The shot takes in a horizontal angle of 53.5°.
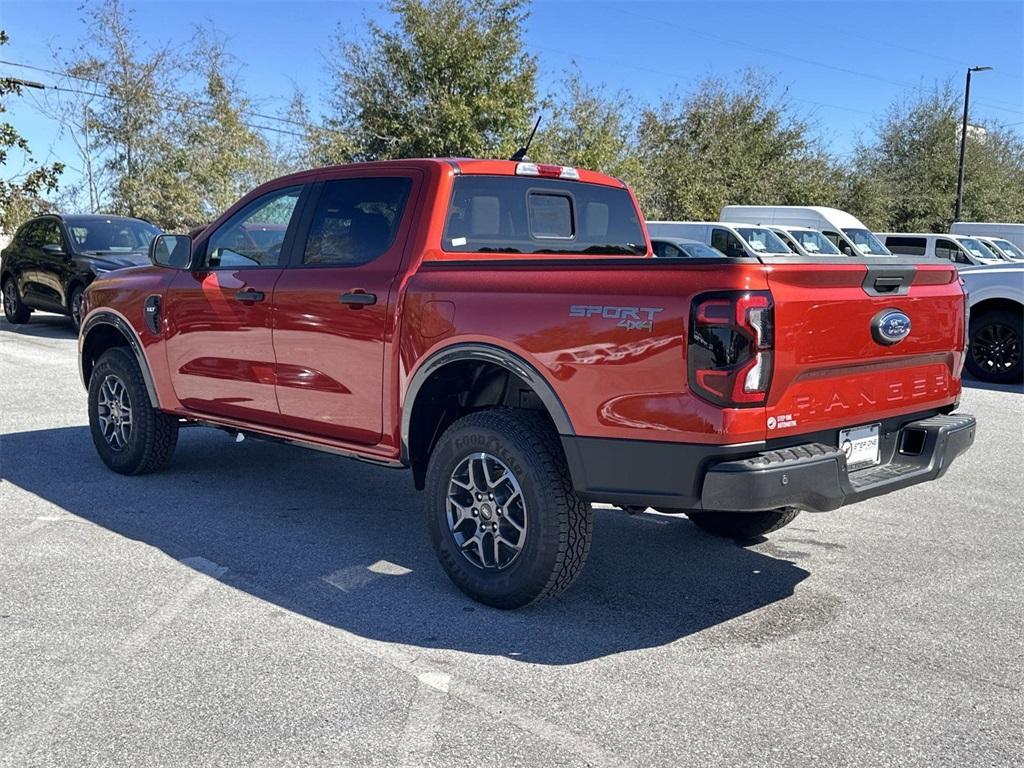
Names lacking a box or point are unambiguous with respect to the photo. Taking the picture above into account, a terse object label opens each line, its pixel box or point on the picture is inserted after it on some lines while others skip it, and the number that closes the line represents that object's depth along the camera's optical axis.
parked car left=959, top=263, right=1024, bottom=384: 11.70
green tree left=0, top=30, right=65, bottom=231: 17.09
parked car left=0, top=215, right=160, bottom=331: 13.99
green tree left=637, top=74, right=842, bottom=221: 32.34
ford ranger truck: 3.54
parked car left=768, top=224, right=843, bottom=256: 19.31
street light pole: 34.39
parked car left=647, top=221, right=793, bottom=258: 18.02
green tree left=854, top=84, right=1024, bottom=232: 37.44
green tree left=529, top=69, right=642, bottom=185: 24.62
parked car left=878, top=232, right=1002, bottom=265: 20.12
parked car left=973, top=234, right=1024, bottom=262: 21.39
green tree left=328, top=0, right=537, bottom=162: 21.67
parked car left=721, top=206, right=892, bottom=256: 21.34
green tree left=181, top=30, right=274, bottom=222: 25.78
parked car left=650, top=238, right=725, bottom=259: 15.27
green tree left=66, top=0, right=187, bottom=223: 25.11
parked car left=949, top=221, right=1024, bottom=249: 24.61
